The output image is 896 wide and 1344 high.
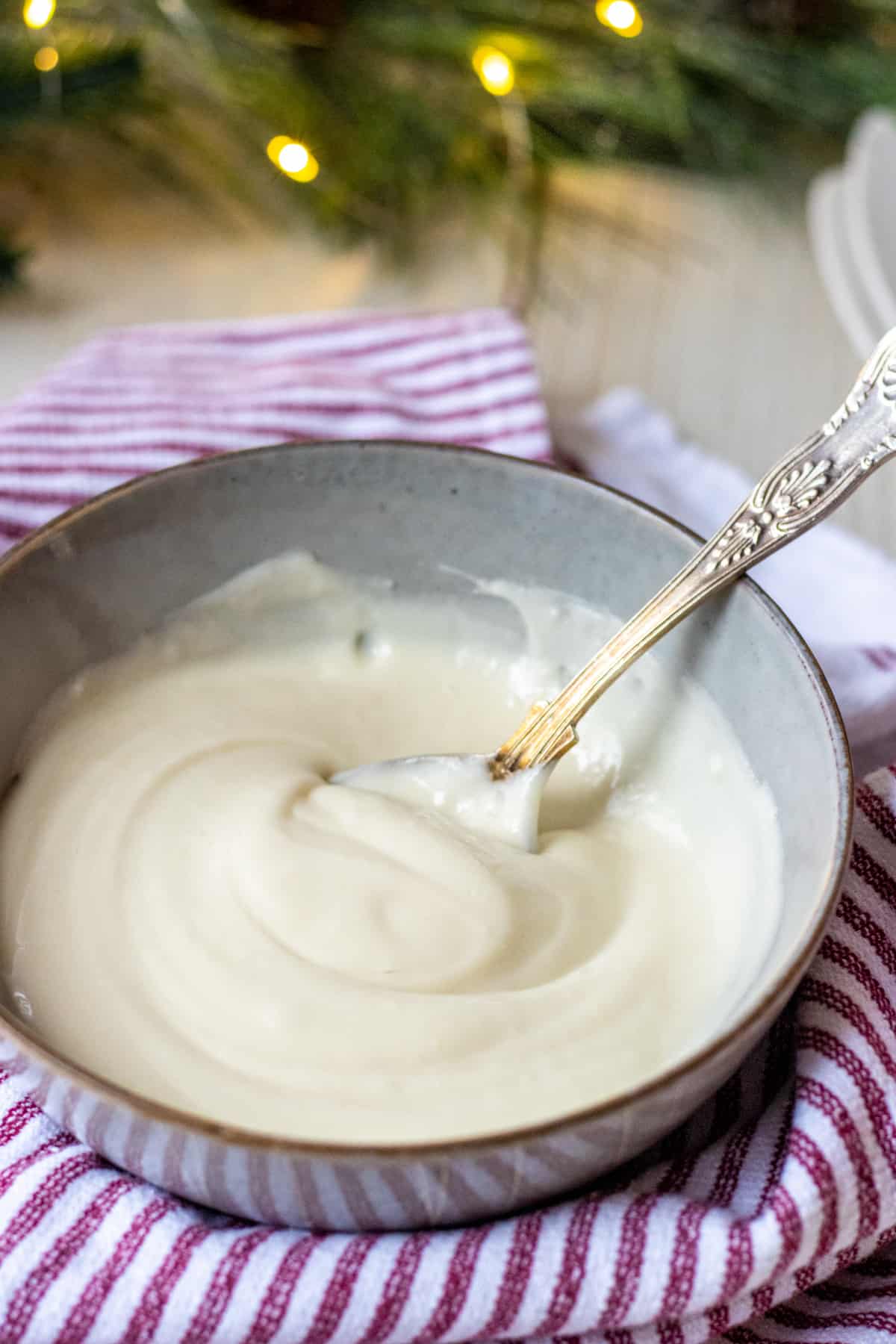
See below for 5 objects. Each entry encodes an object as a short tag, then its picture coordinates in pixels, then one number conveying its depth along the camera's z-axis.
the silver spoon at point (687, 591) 0.53
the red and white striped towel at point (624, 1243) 0.48
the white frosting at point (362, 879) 0.49
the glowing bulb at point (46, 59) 0.71
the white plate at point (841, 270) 0.64
